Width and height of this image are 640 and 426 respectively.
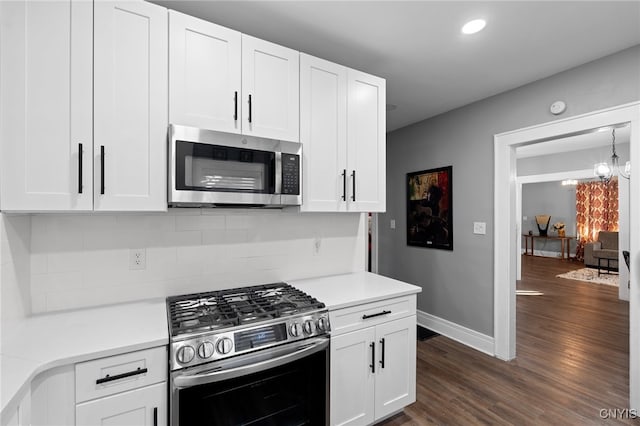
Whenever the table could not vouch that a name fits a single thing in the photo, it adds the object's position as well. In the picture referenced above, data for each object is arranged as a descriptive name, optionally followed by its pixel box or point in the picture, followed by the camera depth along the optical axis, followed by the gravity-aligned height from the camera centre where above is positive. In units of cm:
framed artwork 357 +6
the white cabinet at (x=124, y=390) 120 -73
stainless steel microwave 159 +25
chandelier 504 +79
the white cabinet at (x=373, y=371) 182 -101
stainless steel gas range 132 -69
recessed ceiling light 192 +122
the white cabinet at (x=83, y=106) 131 +50
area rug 617 -134
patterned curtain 791 +14
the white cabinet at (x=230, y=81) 164 +77
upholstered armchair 694 -84
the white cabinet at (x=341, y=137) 204 +55
